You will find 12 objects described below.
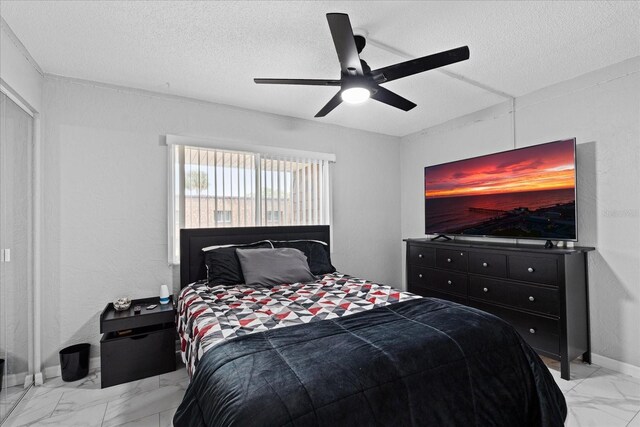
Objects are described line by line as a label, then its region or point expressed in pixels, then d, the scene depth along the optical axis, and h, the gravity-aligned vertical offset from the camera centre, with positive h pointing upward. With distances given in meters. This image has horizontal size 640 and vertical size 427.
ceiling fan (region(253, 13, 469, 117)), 1.62 +0.89
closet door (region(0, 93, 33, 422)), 2.13 -0.21
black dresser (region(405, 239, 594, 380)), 2.52 -0.68
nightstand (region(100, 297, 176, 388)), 2.40 -1.02
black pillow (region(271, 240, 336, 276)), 3.33 -0.41
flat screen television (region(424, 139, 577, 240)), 2.78 +0.21
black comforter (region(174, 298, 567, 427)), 1.13 -0.66
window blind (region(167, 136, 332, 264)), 3.16 +0.32
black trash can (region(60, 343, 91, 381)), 2.51 -1.18
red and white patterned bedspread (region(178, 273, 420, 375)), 1.76 -0.62
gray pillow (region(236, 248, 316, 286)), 2.77 -0.47
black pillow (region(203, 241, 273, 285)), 2.84 -0.47
